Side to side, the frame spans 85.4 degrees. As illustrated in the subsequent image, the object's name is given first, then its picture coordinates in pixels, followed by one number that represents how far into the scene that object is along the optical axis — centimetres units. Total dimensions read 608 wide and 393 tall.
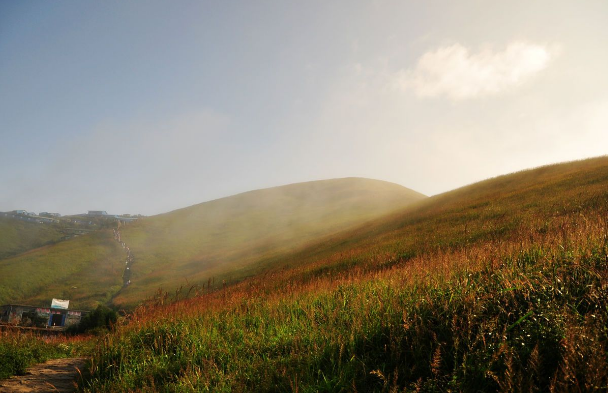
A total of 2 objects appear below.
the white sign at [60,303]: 5230
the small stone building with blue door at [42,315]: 4036
